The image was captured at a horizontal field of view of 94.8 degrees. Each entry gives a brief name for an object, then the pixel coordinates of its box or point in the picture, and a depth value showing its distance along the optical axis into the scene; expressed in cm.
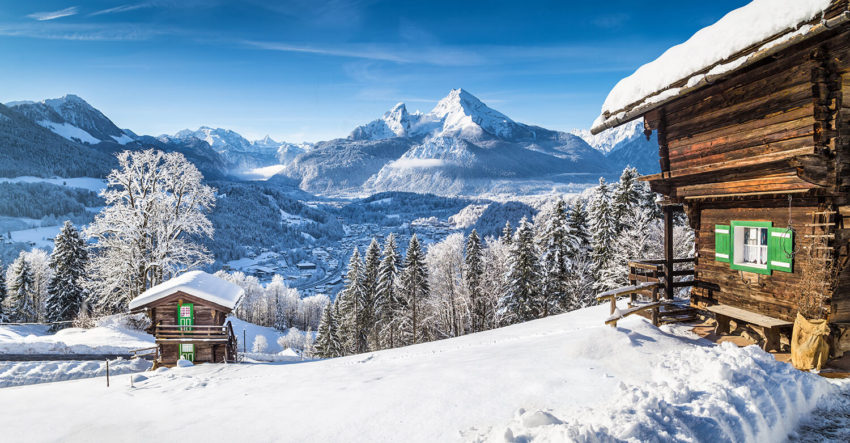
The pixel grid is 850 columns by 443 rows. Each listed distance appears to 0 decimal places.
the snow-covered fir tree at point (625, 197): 2969
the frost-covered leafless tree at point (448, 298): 3909
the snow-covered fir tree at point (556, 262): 3134
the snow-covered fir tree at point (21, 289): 3906
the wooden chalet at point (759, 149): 775
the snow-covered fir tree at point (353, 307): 4022
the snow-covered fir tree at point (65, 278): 3603
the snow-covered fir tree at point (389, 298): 3878
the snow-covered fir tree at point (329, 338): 4287
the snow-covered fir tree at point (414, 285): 3781
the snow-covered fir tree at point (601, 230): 2975
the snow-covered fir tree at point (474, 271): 3747
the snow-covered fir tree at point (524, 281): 3141
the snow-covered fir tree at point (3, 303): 3763
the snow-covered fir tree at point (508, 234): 3916
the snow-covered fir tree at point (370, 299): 4094
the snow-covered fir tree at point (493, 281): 3838
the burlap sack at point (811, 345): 778
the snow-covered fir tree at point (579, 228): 3194
